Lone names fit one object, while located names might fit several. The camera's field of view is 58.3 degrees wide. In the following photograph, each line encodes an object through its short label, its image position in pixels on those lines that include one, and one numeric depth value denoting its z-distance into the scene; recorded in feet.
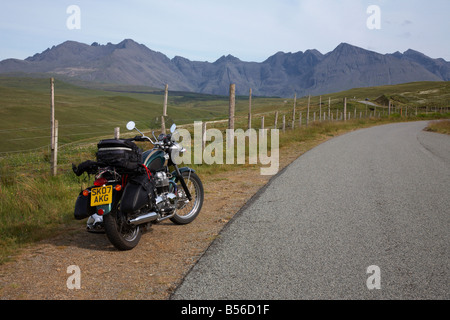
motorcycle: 15.98
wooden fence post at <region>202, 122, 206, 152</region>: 47.02
